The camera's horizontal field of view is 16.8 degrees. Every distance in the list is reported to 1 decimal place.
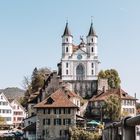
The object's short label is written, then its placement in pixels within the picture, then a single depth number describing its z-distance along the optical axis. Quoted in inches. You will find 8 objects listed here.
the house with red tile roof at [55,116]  2997.0
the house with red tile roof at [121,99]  4439.0
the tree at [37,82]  5329.7
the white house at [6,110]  5610.2
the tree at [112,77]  5876.0
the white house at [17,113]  5863.7
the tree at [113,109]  4015.8
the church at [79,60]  5629.9
